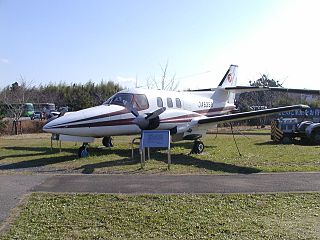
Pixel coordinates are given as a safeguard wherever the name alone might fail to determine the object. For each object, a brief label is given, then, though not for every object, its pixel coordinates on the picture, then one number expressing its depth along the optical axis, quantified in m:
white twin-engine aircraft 12.36
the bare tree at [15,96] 30.15
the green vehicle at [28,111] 50.04
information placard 10.41
